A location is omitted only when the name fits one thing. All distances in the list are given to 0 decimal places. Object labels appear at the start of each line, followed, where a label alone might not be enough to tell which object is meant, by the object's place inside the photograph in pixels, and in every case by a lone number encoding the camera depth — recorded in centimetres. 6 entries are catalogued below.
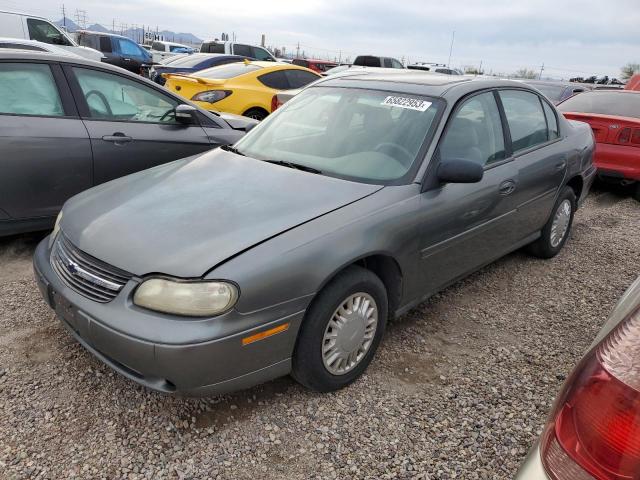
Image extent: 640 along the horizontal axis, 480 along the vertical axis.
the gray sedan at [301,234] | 214
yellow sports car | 801
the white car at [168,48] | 2753
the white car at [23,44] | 755
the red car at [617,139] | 641
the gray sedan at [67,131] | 380
